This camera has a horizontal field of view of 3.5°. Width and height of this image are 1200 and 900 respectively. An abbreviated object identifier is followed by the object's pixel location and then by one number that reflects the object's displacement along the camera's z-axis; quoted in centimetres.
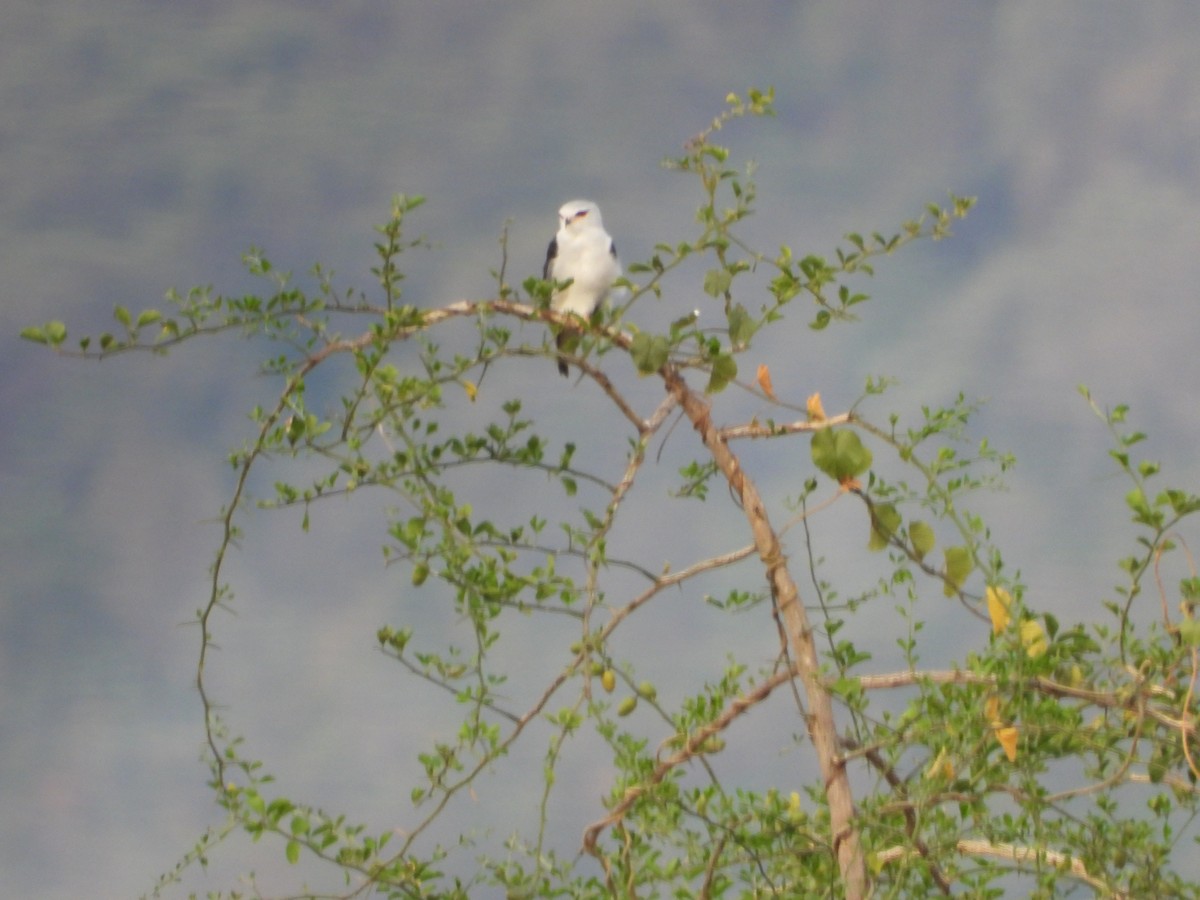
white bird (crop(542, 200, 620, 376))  2899
